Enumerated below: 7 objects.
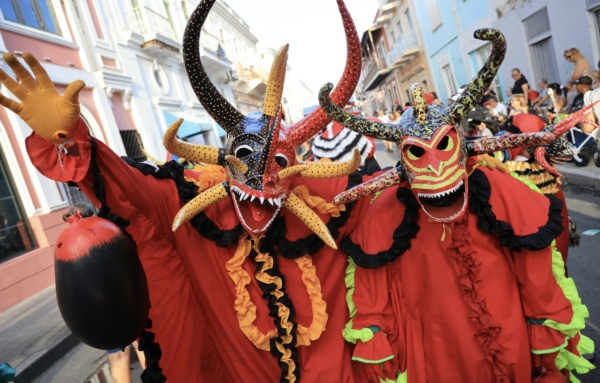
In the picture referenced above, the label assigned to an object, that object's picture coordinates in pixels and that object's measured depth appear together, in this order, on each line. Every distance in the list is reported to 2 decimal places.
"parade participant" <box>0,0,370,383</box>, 1.71
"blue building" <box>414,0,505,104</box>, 11.52
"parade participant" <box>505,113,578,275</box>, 2.22
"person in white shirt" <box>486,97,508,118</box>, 6.86
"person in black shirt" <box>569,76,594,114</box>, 5.73
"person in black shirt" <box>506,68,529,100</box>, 8.17
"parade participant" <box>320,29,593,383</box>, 1.58
